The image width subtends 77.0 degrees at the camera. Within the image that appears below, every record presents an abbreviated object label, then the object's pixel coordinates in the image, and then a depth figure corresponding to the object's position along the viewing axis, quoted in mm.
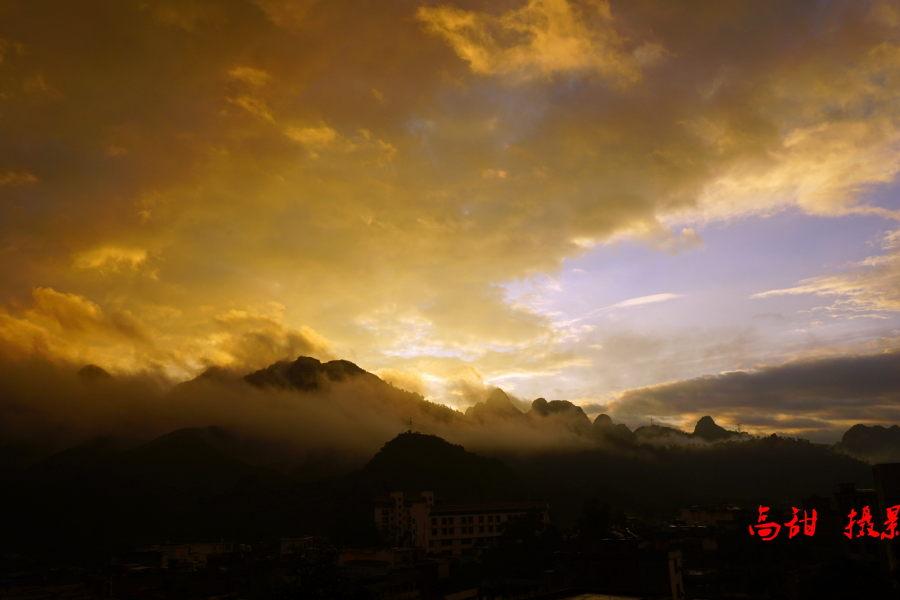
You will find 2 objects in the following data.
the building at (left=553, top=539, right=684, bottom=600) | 46562
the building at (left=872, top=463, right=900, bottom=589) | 60719
